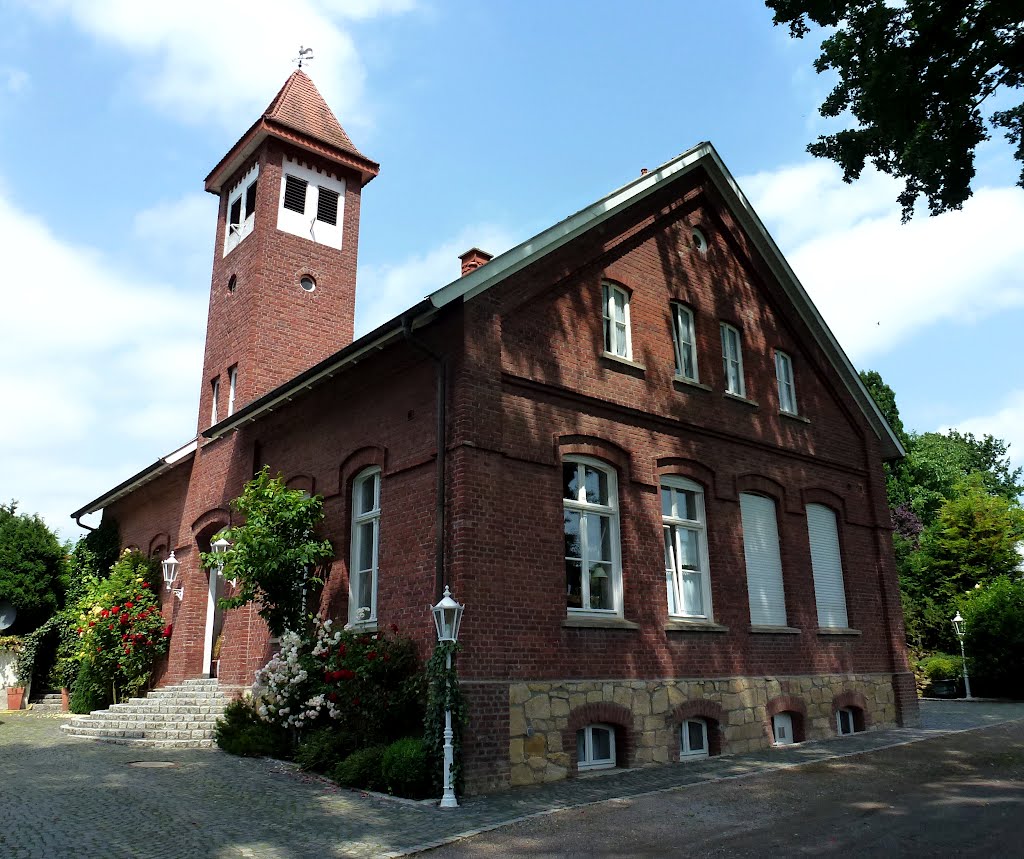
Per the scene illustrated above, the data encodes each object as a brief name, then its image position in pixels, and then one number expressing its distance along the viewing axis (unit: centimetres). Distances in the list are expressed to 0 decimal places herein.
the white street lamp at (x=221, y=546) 1406
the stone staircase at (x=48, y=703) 2006
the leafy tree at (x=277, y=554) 1208
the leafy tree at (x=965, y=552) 3066
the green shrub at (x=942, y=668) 2459
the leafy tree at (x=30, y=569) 2220
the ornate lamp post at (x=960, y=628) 2354
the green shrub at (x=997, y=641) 2277
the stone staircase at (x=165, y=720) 1277
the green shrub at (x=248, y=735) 1130
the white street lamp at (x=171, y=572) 1664
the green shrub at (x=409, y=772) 881
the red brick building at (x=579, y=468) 1045
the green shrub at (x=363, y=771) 925
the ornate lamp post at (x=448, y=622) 873
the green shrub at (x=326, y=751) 1009
